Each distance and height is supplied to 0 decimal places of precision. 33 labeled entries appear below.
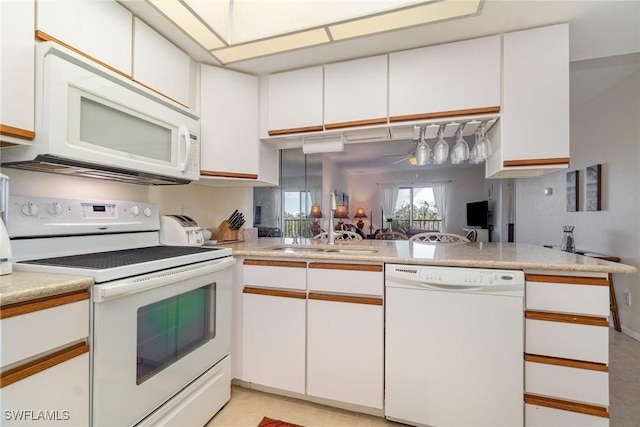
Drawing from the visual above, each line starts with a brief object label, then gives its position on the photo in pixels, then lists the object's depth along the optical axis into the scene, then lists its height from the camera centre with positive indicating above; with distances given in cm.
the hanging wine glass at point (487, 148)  174 +42
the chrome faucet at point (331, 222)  208 -6
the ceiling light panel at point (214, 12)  143 +107
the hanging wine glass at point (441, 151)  180 +41
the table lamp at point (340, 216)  610 -4
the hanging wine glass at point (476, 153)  177 +39
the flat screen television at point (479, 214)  693 +4
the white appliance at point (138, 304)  99 -39
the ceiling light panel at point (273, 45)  162 +102
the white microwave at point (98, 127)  106 +38
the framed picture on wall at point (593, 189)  307 +31
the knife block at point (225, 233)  229 -16
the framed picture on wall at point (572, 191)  350 +33
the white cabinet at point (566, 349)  120 -58
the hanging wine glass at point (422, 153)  185 +41
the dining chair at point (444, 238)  237 -20
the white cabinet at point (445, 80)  165 +82
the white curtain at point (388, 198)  829 +49
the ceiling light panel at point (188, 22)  141 +102
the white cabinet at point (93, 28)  112 +81
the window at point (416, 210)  802 +14
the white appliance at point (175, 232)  179 -13
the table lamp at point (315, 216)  534 -4
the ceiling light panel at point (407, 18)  138 +103
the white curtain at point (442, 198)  784 +48
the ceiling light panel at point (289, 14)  145 +108
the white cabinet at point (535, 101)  157 +65
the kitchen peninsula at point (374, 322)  122 -54
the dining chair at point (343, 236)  245 -20
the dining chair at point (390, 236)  468 -36
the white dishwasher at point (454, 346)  130 -63
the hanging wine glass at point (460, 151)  180 +41
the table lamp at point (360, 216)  791 -5
